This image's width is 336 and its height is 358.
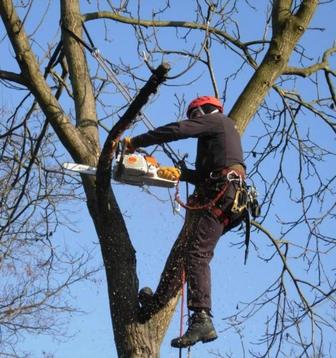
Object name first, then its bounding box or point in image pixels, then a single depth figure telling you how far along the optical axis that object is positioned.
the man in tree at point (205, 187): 9.97
